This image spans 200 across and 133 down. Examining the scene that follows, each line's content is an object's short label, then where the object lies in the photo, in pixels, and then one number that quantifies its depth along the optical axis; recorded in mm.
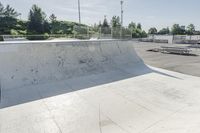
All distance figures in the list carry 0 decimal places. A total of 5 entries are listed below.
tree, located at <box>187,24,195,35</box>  69850
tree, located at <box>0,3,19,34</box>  39906
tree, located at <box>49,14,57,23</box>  62281
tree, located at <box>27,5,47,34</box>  41019
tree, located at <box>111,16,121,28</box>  47469
